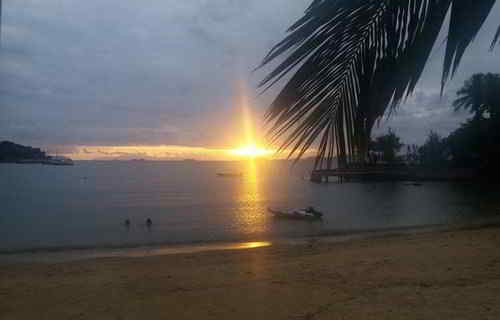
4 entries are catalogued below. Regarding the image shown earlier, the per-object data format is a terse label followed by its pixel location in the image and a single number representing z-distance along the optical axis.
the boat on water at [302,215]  27.39
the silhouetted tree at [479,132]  32.14
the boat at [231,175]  114.81
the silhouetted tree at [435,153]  50.93
